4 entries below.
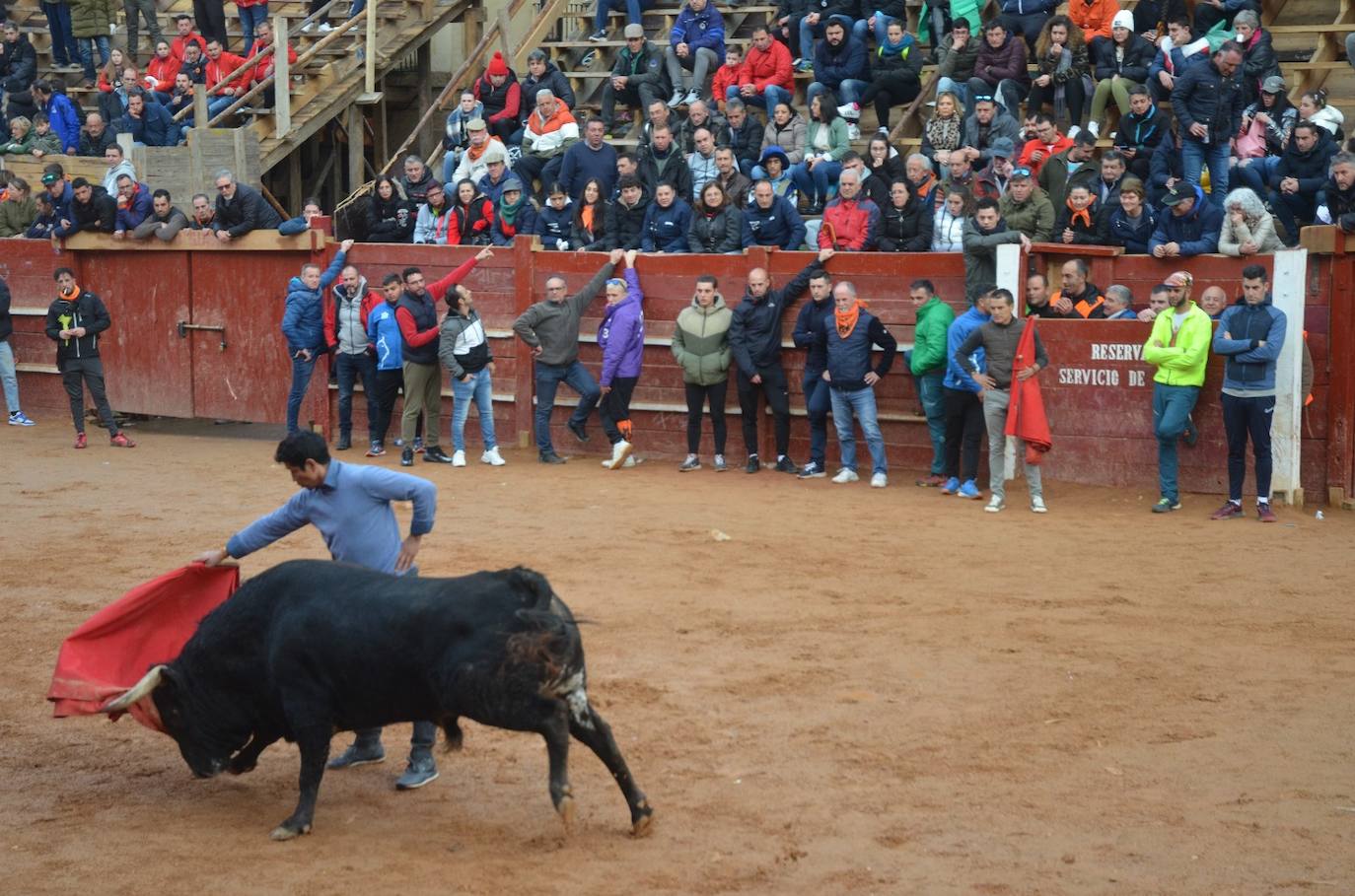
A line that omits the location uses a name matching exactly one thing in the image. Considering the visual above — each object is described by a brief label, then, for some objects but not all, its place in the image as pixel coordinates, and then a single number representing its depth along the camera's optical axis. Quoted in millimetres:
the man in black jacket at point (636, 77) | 19812
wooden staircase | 22453
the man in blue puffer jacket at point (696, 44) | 19578
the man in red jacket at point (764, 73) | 18531
